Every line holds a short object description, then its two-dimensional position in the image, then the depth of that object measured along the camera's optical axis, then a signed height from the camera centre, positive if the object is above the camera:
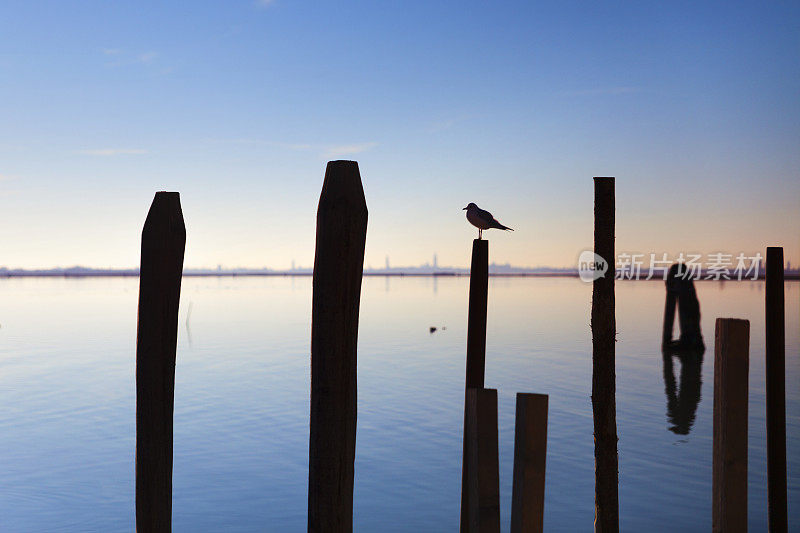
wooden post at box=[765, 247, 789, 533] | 5.51 -0.74
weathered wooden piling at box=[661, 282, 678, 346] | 23.78 -0.75
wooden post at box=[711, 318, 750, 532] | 4.50 -0.80
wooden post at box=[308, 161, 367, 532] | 3.49 -0.36
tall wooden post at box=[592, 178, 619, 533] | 4.58 -0.50
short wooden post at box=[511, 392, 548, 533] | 3.88 -0.90
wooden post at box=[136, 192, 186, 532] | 3.88 -0.37
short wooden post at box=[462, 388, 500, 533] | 3.84 -0.91
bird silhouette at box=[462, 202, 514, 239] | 8.51 +0.85
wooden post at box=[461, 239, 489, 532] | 4.88 -0.17
